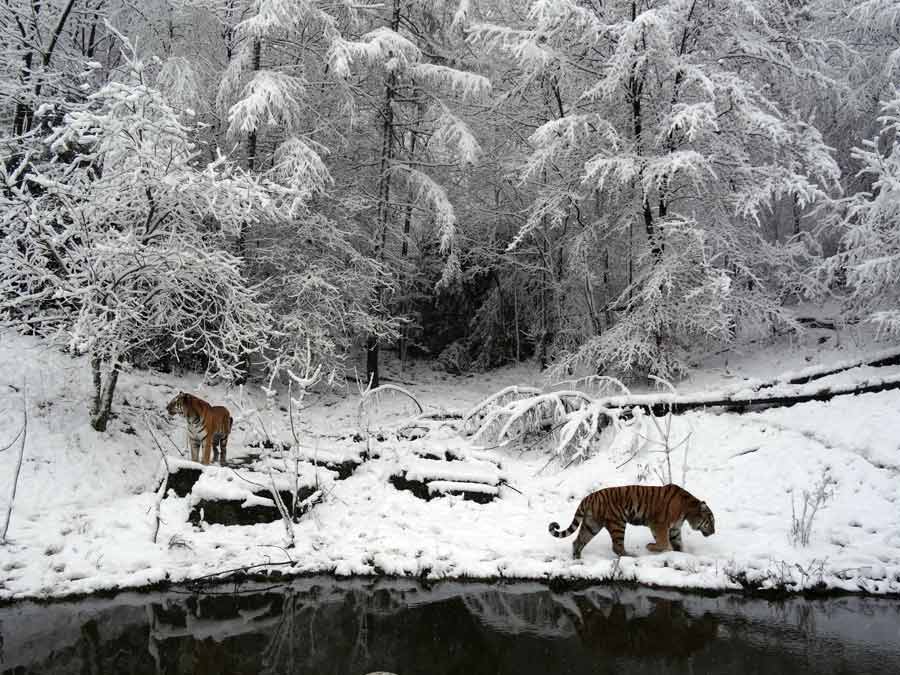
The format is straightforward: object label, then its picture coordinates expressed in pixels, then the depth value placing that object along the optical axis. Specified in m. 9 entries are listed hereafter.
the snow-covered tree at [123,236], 8.00
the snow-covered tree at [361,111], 11.80
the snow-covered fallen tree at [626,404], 9.27
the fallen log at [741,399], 8.86
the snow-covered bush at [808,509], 6.59
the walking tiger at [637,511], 6.71
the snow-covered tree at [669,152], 10.79
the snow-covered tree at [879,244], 8.84
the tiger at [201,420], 8.59
